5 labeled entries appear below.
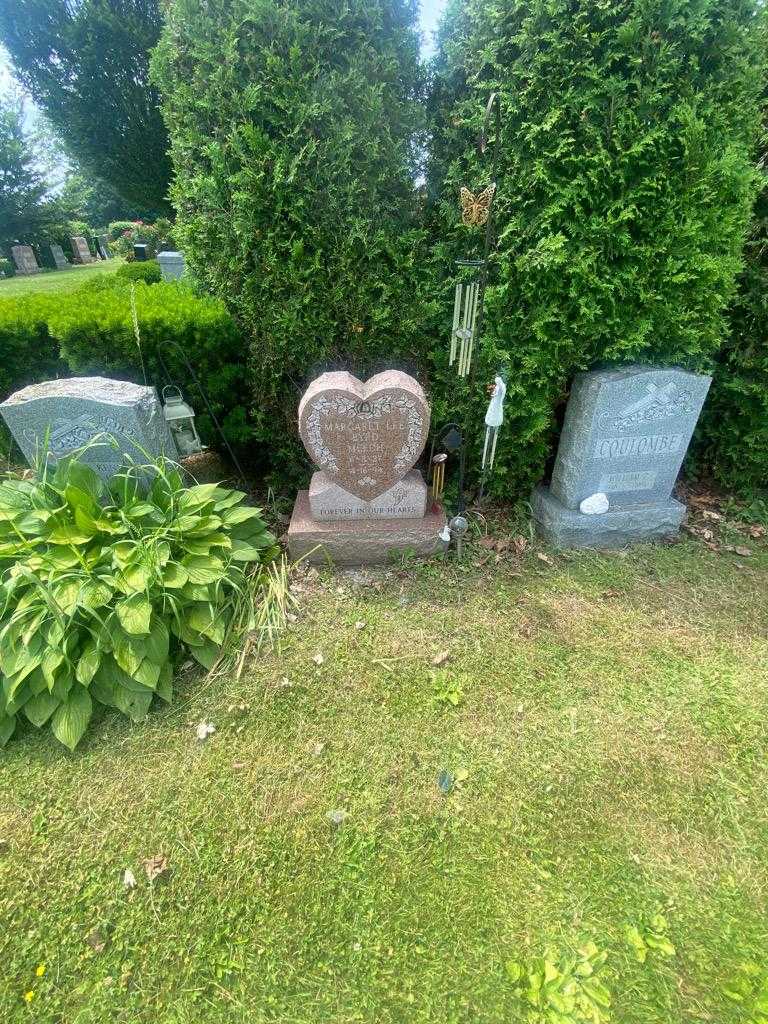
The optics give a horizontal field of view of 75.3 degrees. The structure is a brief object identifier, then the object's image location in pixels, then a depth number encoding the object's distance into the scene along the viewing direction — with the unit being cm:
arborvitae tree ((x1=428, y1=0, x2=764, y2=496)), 258
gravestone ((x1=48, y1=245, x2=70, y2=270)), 2434
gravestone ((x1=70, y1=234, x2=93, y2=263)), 2541
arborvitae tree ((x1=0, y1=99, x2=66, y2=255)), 2291
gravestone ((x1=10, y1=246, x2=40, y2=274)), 2264
